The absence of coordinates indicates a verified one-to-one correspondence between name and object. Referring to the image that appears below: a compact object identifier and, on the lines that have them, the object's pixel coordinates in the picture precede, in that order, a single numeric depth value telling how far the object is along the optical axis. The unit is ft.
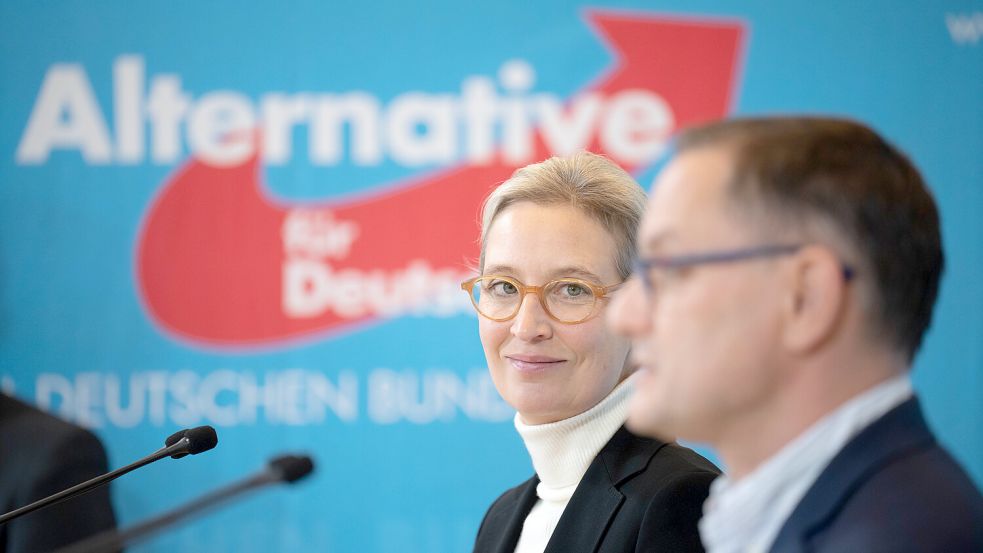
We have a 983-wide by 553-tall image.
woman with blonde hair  10.39
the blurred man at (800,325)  8.98
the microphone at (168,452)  9.72
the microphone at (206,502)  9.19
